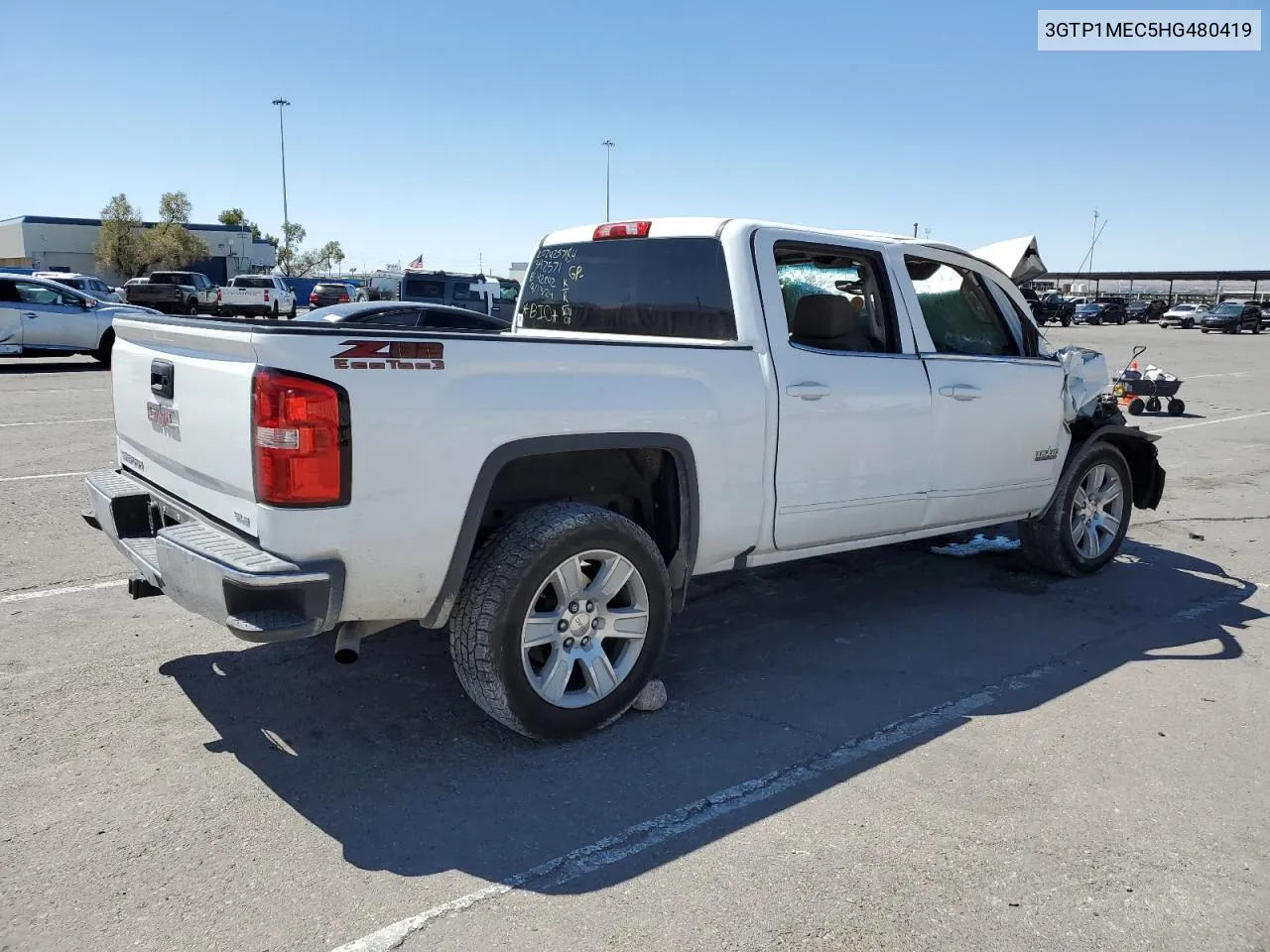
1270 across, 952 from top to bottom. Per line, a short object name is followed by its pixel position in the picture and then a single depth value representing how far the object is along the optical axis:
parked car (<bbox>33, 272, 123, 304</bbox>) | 27.30
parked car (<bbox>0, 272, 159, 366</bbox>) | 17.66
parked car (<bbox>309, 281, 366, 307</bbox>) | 36.28
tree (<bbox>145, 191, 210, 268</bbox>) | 70.31
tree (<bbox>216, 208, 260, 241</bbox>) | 93.19
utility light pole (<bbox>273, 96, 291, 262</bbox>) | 79.06
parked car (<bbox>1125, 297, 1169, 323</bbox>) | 65.50
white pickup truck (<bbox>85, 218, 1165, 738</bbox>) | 3.17
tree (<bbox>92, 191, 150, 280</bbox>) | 70.06
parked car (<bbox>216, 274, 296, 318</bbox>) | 36.19
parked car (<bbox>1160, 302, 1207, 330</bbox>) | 56.97
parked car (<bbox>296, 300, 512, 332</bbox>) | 11.87
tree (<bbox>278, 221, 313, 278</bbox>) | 95.06
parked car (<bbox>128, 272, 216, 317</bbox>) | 33.91
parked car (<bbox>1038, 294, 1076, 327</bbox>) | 58.00
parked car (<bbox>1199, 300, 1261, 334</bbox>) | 51.75
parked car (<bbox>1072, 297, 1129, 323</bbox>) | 61.50
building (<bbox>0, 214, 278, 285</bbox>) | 72.56
